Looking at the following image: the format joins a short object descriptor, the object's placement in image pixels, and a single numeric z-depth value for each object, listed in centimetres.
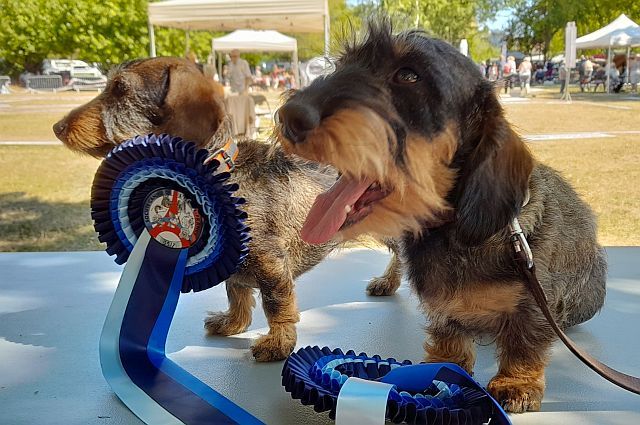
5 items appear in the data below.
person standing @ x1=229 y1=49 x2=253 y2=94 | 1513
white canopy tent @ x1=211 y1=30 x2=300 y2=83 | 2334
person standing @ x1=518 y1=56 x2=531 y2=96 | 2722
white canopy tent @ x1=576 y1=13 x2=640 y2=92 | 2347
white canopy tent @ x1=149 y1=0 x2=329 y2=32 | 1184
